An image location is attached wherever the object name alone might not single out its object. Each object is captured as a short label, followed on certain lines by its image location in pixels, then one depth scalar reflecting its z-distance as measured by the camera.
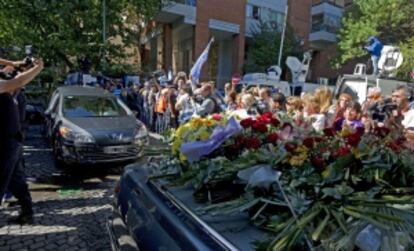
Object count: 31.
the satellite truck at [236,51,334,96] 17.02
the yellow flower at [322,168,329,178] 1.94
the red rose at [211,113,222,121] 3.13
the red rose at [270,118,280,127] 2.84
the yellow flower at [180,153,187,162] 2.60
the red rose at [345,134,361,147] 2.08
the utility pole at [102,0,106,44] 14.81
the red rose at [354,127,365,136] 2.26
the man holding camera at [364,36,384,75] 11.16
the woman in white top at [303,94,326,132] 5.89
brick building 29.03
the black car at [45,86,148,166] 6.50
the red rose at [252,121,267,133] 2.68
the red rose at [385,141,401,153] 2.21
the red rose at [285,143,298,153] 2.16
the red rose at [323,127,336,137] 2.43
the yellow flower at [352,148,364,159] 2.00
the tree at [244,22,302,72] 31.64
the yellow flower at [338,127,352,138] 2.32
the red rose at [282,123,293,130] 2.57
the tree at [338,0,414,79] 27.17
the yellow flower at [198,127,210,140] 2.66
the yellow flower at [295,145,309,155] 2.17
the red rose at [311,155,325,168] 2.05
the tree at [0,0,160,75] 13.56
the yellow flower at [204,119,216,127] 2.88
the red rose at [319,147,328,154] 2.21
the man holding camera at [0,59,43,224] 3.68
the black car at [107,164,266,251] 1.75
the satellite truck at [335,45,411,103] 9.64
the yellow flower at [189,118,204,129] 2.90
